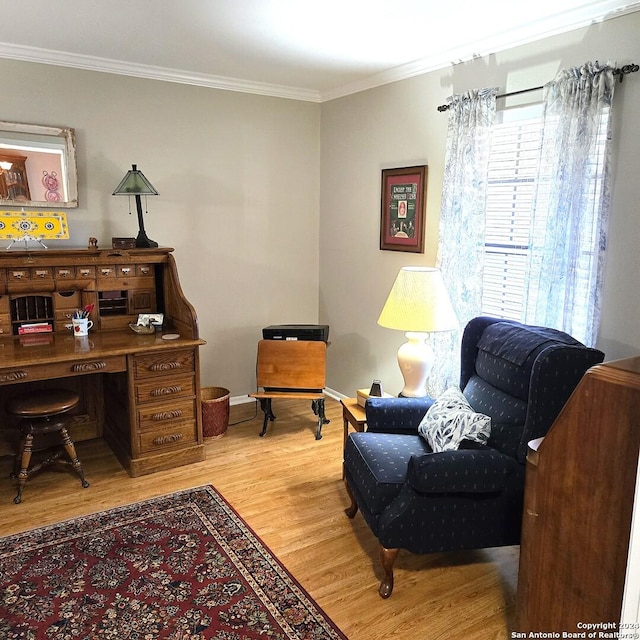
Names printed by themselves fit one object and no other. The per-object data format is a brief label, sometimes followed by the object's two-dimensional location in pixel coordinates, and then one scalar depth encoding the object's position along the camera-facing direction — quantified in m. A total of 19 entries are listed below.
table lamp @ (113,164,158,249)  3.40
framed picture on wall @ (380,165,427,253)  3.54
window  2.77
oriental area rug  2.04
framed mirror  3.33
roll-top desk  3.13
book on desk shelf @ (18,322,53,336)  3.29
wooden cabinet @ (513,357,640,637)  1.46
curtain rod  2.31
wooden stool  2.94
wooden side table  3.01
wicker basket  3.71
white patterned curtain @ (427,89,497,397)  2.98
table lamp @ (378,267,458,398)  2.89
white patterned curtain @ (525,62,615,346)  2.44
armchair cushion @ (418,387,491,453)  2.42
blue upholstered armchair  2.13
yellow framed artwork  3.21
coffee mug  3.31
